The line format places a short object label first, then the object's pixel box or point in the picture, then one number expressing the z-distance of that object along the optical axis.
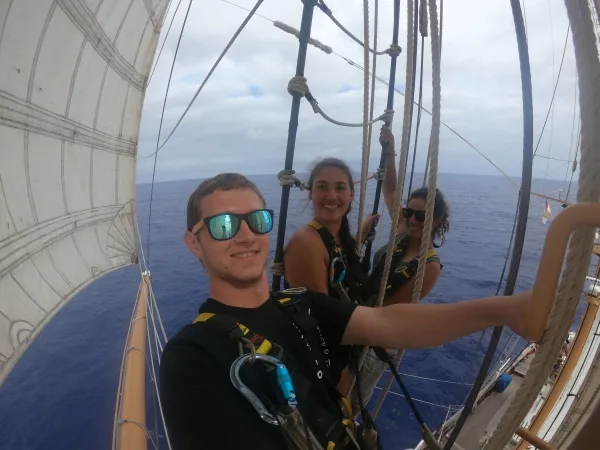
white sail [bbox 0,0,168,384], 2.05
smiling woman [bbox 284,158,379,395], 2.30
